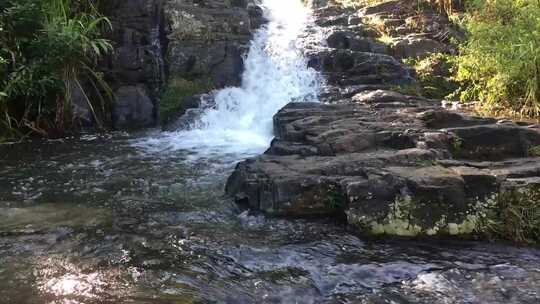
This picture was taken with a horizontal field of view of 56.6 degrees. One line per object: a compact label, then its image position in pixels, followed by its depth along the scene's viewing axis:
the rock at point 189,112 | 9.25
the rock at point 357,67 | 9.91
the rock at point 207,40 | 10.47
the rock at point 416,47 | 10.88
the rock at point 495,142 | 5.69
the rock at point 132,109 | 9.57
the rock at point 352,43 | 11.16
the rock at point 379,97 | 8.55
